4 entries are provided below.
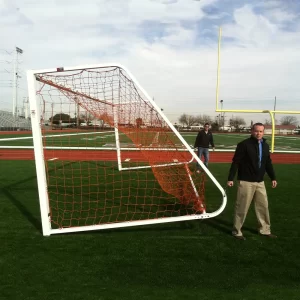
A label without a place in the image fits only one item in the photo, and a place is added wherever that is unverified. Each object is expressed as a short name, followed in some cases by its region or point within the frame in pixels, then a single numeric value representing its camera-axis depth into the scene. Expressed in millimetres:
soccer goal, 4250
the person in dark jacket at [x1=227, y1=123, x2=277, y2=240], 4094
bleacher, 44219
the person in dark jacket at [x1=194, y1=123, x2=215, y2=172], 9602
